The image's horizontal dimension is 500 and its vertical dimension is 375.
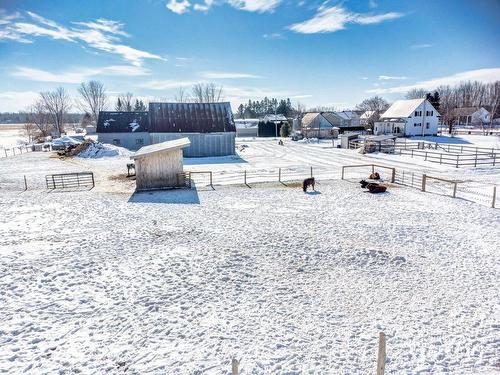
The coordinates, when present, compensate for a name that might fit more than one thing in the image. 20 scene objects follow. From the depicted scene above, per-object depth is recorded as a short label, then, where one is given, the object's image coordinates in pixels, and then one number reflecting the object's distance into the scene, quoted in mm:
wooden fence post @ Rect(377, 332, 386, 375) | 5324
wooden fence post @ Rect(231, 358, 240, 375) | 5051
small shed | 20953
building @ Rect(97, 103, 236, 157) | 37438
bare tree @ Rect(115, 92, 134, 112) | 106312
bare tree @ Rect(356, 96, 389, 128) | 138250
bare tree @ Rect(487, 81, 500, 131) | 115000
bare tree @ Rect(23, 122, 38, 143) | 70075
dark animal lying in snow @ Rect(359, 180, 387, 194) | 19547
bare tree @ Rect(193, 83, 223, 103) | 98375
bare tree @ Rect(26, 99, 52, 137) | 78350
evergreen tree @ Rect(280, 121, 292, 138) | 70500
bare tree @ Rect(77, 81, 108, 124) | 91869
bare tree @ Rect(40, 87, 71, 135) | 81900
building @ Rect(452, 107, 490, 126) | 85188
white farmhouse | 57125
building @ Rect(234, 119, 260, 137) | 78062
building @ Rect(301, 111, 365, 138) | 64875
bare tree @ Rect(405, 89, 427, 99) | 145550
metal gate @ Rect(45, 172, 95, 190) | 22317
